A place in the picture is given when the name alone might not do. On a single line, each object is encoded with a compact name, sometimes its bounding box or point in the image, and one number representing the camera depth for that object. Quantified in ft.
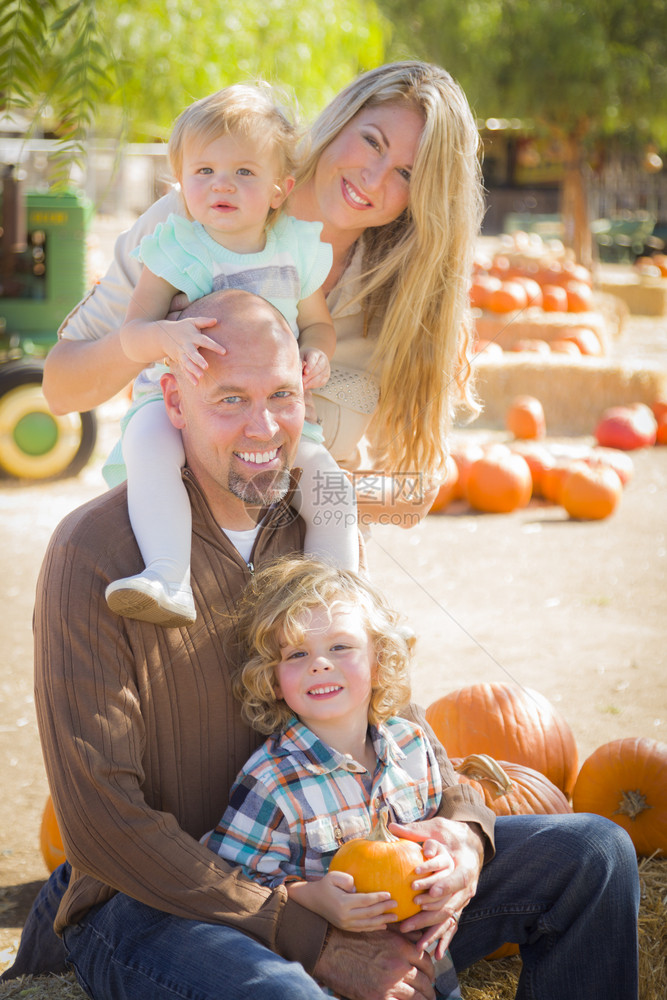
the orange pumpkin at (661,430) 30.22
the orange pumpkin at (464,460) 24.72
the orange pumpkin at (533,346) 38.04
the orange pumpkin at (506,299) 42.42
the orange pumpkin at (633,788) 10.16
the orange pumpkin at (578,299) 46.24
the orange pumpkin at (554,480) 24.89
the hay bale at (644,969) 7.97
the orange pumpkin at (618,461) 25.41
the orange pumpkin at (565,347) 38.10
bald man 6.40
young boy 6.77
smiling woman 8.69
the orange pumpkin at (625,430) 29.30
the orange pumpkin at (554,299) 45.65
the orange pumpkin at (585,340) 39.33
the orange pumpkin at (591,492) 23.61
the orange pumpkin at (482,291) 43.42
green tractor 24.32
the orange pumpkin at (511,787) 8.49
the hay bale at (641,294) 58.39
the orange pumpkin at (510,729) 11.03
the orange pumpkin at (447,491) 23.86
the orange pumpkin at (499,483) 23.90
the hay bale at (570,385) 32.94
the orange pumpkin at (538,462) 25.29
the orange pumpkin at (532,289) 43.55
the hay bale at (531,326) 39.40
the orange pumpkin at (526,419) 29.55
